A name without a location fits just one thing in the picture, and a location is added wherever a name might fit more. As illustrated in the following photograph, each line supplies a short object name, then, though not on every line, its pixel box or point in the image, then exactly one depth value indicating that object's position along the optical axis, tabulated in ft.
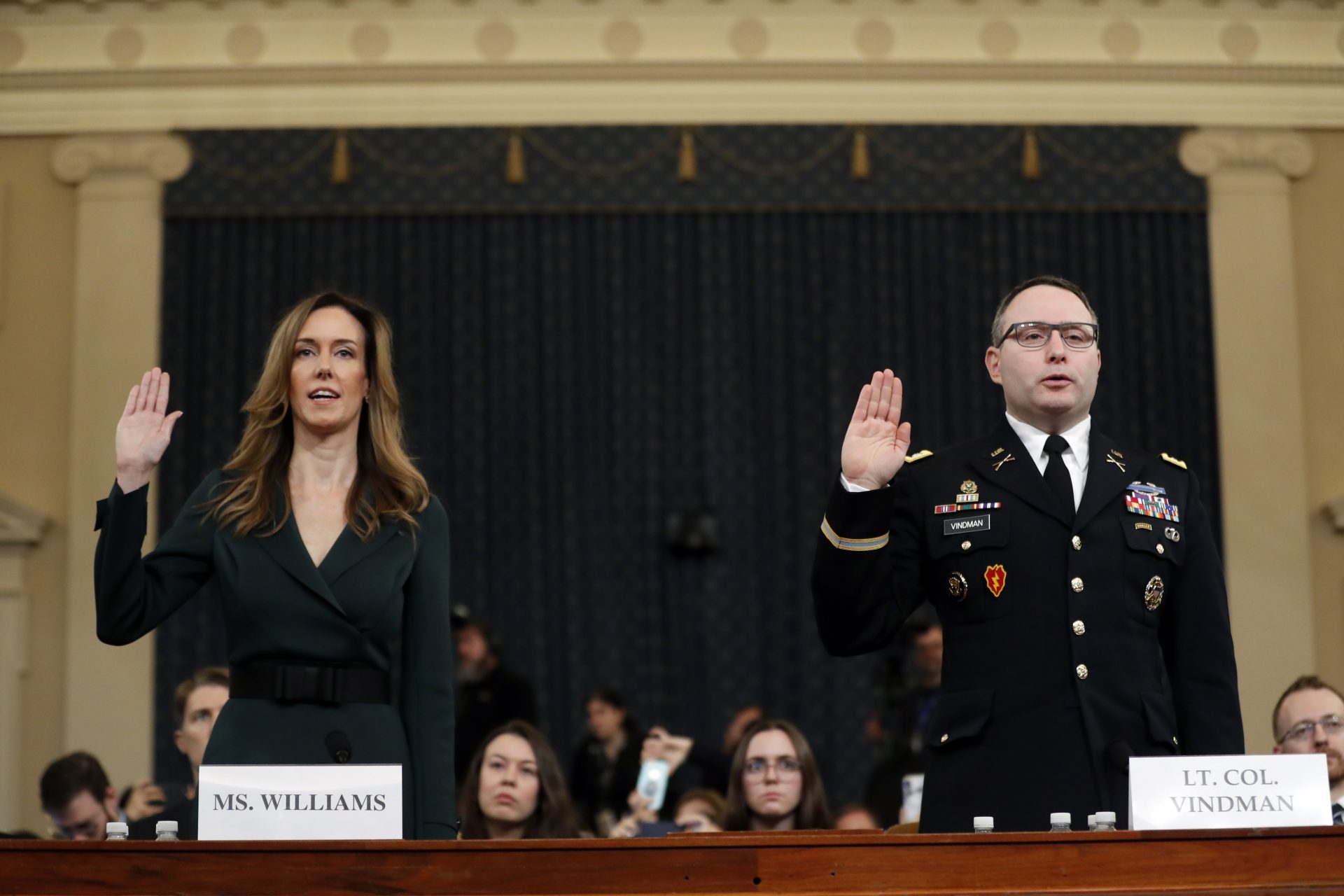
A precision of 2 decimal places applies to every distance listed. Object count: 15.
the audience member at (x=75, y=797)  34.68
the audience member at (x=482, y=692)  49.44
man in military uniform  17.22
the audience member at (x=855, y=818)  38.34
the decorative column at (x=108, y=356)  57.98
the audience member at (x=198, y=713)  31.19
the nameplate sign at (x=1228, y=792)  13.98
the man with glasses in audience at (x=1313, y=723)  26.22
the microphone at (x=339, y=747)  17.08
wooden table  13.16
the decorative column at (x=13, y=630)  57.36
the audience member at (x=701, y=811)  35.42
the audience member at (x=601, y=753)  46.98
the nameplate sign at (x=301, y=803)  14.03
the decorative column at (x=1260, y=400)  58.44
